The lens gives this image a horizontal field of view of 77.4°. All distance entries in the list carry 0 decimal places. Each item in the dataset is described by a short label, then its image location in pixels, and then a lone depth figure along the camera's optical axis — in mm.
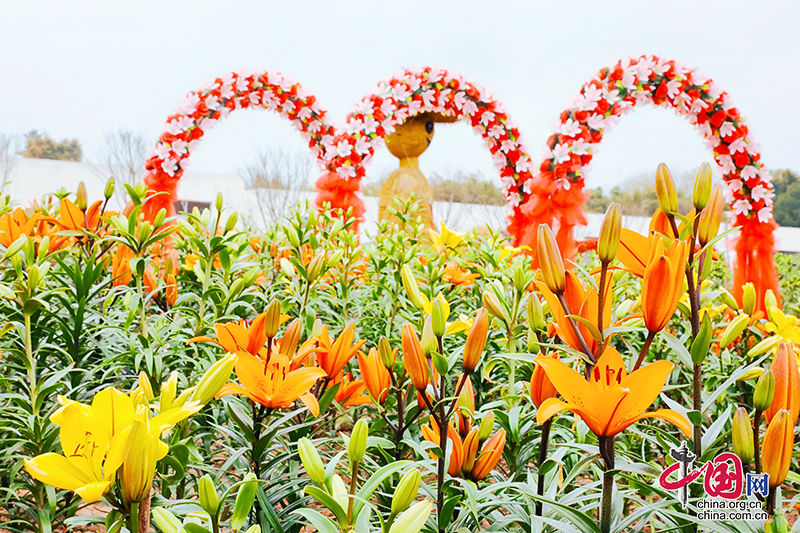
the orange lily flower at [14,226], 1307
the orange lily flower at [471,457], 646
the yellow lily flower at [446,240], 2230
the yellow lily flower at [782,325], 1266
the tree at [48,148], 26203
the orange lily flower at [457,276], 1721
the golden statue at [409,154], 7371
